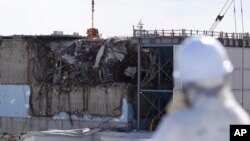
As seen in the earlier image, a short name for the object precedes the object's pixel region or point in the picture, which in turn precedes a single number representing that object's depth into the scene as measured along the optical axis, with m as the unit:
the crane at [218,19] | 57.54
